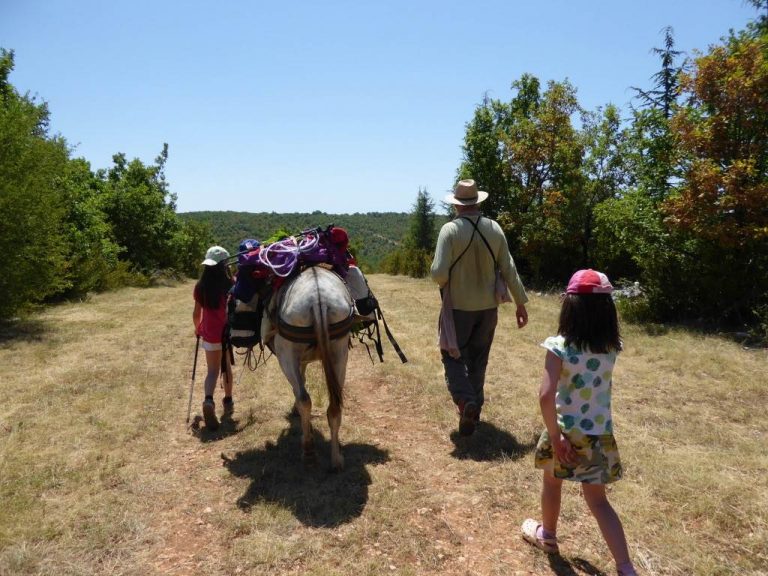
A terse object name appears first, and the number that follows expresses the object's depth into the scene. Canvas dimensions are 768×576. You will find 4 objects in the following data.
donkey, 4.10
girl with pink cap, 2.67
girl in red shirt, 5.36
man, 4.71
